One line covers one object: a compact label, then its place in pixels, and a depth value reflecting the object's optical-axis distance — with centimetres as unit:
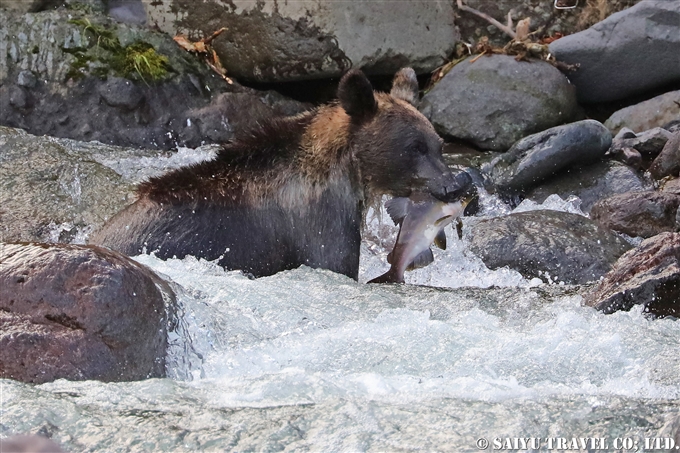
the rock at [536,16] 2619
